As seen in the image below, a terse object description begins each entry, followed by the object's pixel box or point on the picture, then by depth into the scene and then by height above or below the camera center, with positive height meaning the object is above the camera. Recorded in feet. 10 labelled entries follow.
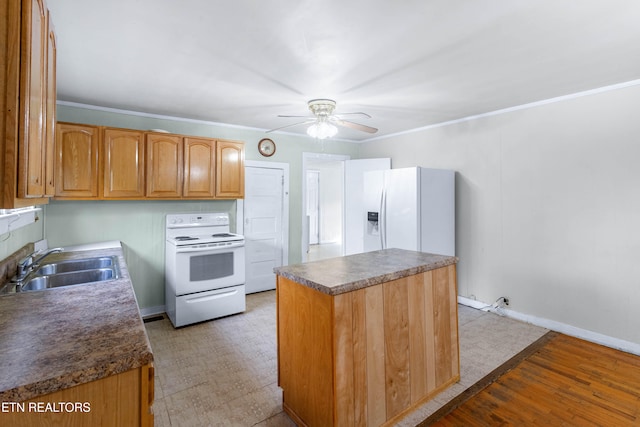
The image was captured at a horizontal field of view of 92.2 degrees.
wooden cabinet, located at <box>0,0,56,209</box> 3.00 +1.19
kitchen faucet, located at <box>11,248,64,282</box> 6.29 -1.08
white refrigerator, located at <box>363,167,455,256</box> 11.70 +0.27
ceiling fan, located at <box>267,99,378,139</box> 9.09 +3.08
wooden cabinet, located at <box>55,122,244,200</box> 9.66 +1.84
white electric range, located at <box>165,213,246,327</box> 10.62 -2.03
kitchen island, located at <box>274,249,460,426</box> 5.26 -2.33
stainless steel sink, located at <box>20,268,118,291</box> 6.23 -1.34
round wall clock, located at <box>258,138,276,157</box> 14.42 +3.29
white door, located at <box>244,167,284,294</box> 14.28 -0.40
